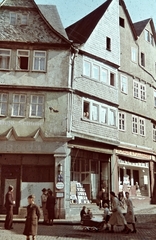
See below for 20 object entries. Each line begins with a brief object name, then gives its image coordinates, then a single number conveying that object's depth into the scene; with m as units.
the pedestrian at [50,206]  16.16
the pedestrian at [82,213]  15.41
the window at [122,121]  24.67
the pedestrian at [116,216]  13.58
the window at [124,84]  25.42
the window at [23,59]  21.20
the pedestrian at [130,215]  13.87
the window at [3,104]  20.35
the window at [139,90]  26.67
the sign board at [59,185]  19.34
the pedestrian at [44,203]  16.58
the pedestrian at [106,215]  14.60
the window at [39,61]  21.22
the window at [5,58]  21.08
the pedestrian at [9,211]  14.30
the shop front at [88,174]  20.78
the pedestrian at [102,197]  21.20
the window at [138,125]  25.93
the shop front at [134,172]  24.38
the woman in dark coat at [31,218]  10.48
